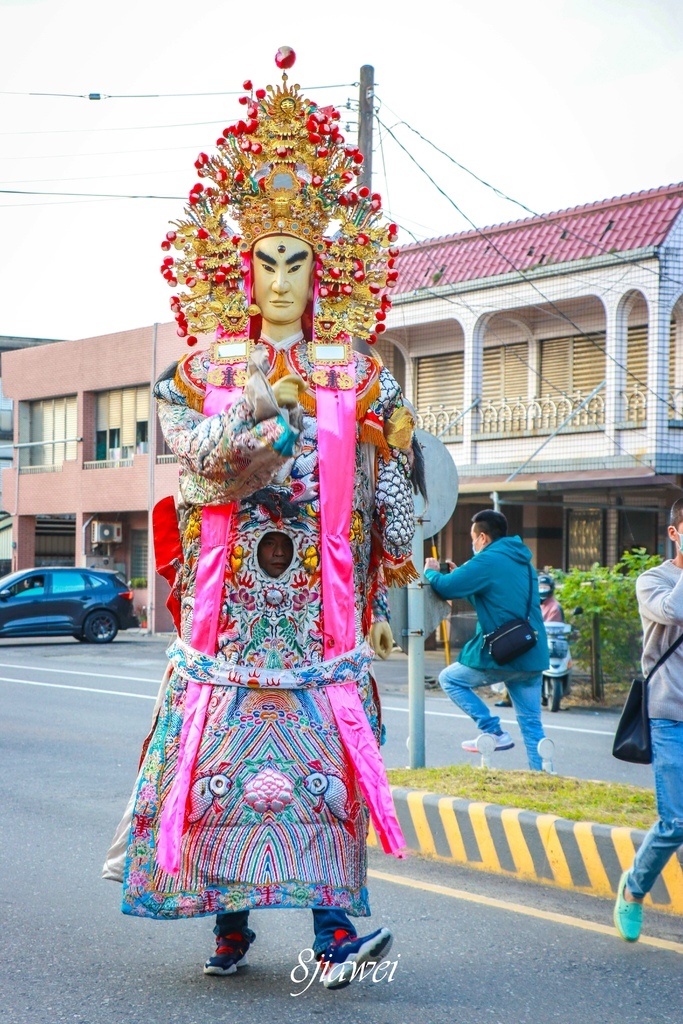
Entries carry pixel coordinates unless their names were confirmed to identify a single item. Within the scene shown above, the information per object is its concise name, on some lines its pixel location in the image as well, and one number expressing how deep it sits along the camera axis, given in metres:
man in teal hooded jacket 8.01
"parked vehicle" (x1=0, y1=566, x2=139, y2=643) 23.97
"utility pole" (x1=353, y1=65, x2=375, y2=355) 17.45
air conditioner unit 31.61
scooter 14.27
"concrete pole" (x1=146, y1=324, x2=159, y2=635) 29.31
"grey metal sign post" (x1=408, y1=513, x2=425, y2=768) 7.65
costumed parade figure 4.03
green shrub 14.78
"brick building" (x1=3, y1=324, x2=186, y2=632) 30.59
